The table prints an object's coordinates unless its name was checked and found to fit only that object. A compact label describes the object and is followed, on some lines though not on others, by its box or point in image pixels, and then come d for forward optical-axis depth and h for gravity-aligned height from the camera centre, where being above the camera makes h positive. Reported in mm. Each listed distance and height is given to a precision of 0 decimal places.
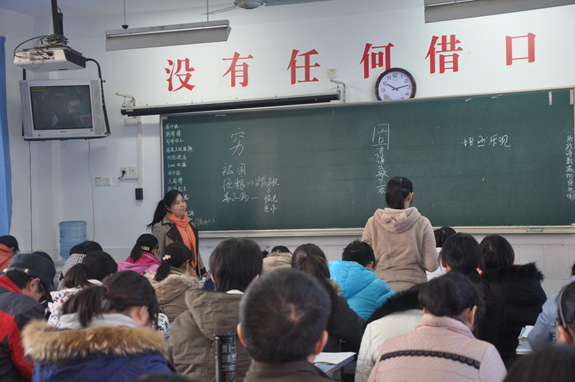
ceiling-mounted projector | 4391 +1046
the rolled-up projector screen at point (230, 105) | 5098 +732
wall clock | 4934 +825
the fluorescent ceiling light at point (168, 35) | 4398 +1235
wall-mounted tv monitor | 5395 +742
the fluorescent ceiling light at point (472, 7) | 3762 +1186
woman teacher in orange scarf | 4762 -409
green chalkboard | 4645 +114
